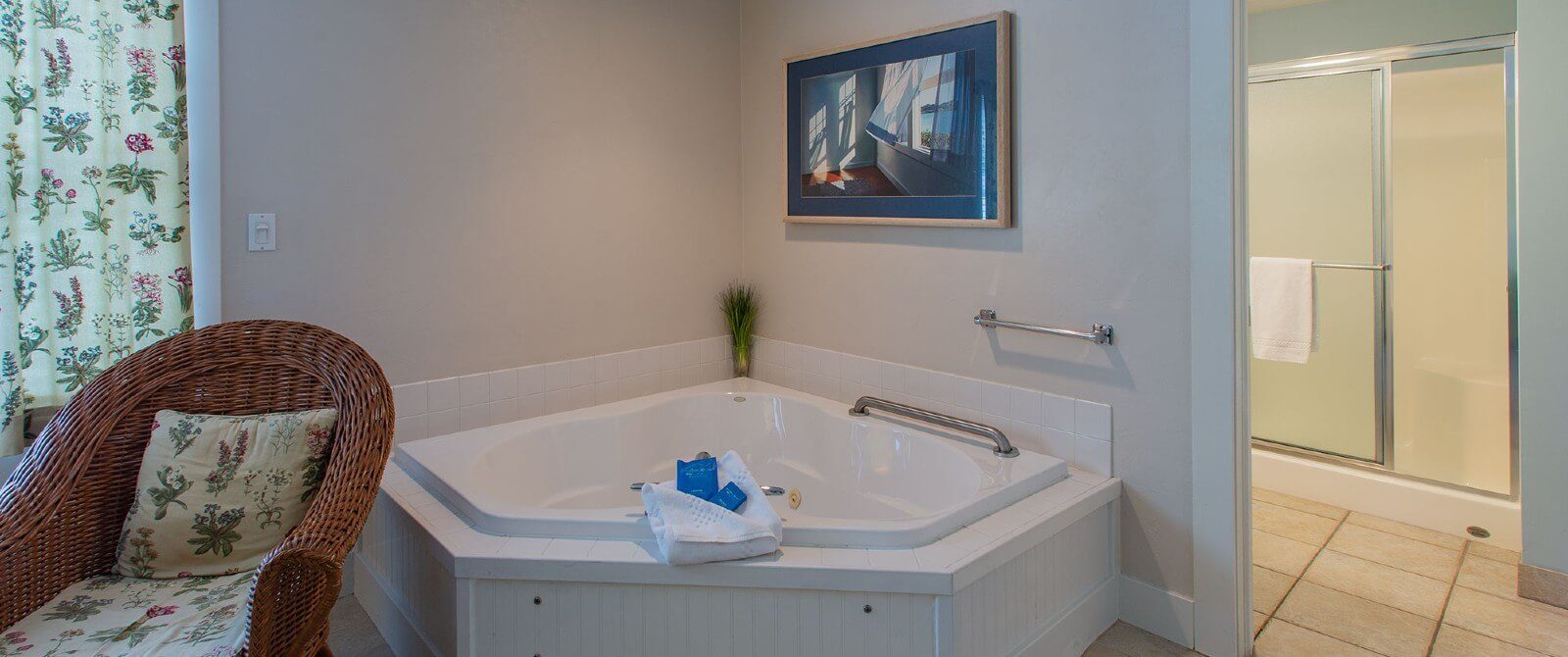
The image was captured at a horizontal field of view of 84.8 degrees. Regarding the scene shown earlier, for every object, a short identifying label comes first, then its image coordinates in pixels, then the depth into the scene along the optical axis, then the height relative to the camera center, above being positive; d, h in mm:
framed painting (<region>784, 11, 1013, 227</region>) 2572 +605
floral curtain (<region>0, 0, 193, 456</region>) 1981 +317
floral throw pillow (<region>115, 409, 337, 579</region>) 1773 -363
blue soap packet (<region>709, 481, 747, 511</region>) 2047 -438
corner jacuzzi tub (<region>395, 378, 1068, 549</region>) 1958 -454
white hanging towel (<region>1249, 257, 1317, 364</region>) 3516 +0
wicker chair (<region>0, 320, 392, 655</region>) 1613 -296
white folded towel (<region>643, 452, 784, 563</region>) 1810 -460
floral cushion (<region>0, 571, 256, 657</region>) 1501 -551
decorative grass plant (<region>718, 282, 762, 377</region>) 3453 -2
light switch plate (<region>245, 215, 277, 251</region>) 2316 +239
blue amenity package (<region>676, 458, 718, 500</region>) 2252 -431
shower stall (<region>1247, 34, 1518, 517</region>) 3135 +237
